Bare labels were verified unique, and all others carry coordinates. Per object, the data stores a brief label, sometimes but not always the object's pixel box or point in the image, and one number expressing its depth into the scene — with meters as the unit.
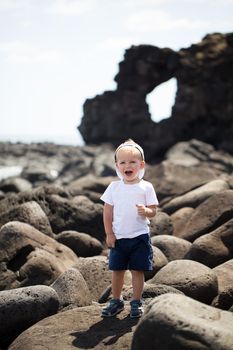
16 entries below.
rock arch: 34.66
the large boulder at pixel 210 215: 8.64
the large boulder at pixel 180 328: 3.29
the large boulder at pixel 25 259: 6.61
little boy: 4.77
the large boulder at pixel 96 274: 6.19
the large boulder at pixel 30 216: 8.75
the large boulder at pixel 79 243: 8.59
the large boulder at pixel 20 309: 4.95
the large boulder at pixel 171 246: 7.68
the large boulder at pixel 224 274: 6.03
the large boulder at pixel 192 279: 5.71
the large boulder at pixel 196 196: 10.98
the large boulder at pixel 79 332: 4.25
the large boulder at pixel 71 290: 5.52
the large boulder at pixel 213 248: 7.15
